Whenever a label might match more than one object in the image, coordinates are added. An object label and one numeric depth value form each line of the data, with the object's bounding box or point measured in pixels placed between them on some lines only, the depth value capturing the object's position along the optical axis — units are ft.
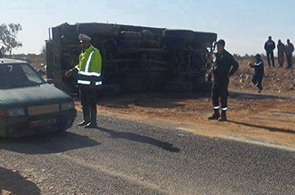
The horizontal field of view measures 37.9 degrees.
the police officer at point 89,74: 28.48
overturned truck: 46.42
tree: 191.01
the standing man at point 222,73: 32.04
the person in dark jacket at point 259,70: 58.29
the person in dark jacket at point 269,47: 75.25
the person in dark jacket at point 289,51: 77.10
